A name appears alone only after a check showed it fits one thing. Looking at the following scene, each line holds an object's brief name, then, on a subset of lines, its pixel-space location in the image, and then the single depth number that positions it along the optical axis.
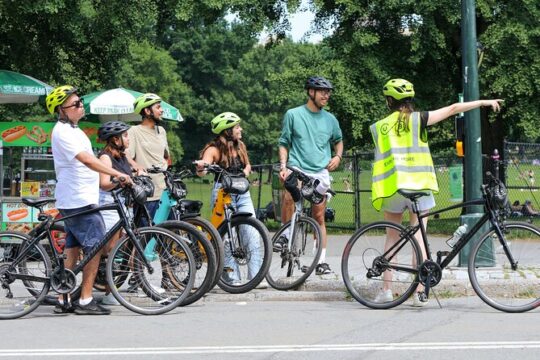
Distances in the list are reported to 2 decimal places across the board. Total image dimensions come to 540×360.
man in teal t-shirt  18.69
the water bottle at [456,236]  16.62
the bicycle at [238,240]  17.62
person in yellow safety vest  16.39
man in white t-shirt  15.96
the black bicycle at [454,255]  15.77
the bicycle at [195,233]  15.93
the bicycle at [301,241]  18.20
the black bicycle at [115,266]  15.89
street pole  19.64
